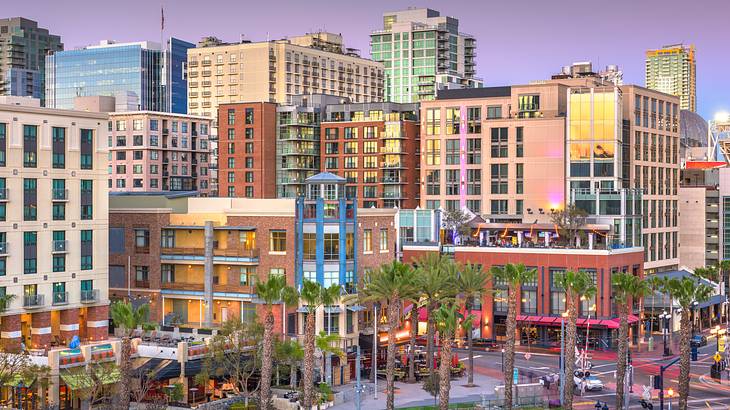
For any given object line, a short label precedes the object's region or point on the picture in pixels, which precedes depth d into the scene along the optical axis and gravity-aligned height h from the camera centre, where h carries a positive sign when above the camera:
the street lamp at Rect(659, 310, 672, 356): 128.73 -15.70
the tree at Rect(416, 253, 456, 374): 100.31 -7.69
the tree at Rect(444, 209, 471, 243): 164.56 -3.29
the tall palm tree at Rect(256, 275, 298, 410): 85.75 -10.37
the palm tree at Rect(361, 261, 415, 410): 96.12 -7.54
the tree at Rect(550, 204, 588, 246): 153.38 -2.87
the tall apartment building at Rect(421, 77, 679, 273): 162.25 +7.07
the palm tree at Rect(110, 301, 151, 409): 79.62 -10.48
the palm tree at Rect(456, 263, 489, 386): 103.62 -7.80
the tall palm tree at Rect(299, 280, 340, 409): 86.69 -10.95
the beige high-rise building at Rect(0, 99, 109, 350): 100.56 -2.35
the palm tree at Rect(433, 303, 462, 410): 84.75 -11.76
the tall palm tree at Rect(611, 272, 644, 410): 91.82 -9.62
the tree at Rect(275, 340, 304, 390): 96.88 -13.49
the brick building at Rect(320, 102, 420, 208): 193.38 +7.99
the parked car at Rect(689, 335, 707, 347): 131.88 -16.96
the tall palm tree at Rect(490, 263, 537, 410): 91.50 -9.65
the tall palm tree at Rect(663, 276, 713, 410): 91.19 -10.26
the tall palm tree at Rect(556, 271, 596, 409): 90.84 -9.88
